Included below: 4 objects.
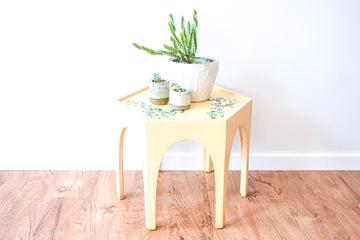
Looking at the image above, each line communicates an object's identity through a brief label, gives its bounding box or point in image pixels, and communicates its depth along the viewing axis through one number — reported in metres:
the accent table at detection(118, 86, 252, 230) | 1.26
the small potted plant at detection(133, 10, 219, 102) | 1.36
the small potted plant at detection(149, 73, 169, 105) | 1.38
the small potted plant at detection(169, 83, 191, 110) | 1.34
